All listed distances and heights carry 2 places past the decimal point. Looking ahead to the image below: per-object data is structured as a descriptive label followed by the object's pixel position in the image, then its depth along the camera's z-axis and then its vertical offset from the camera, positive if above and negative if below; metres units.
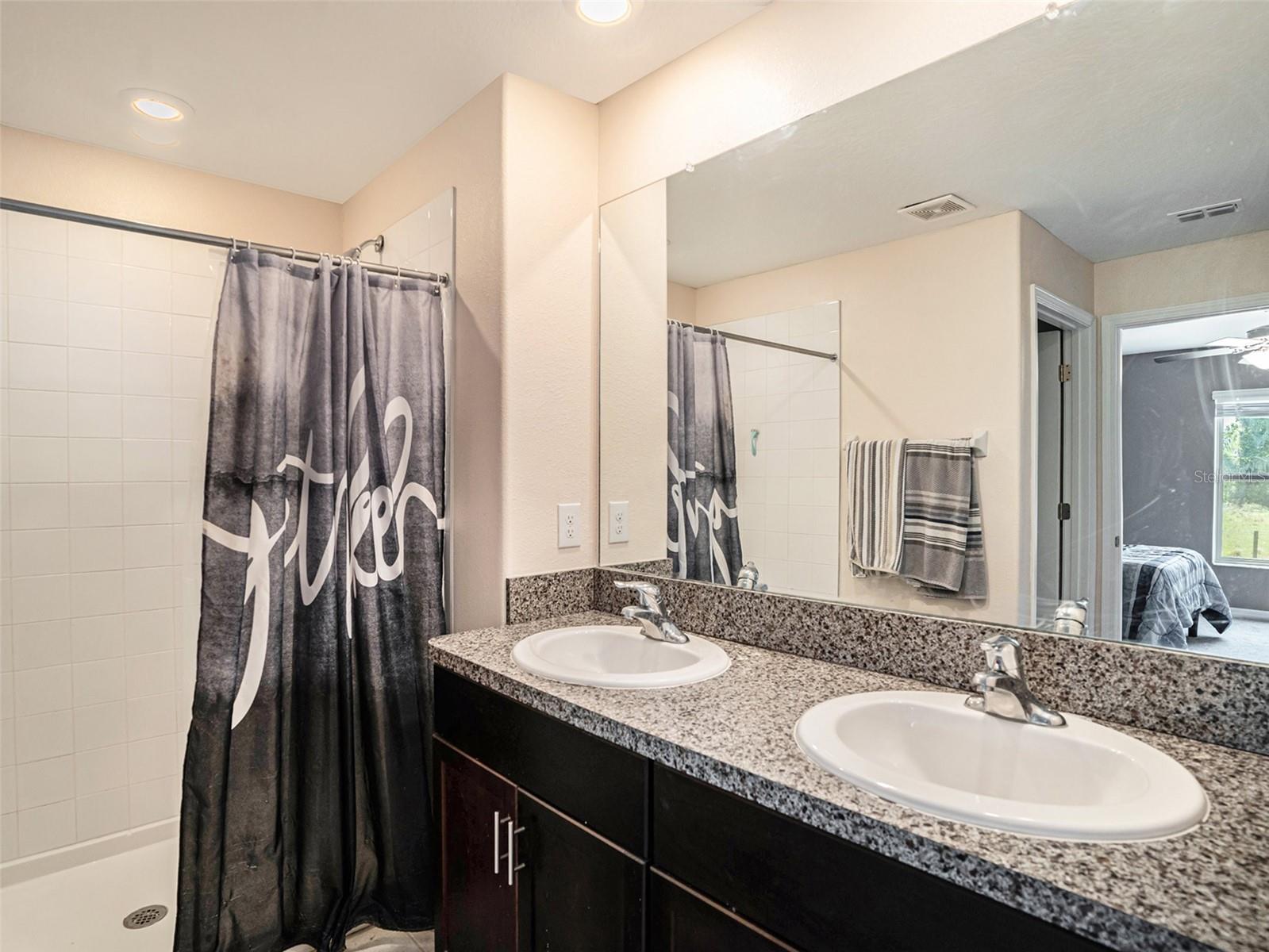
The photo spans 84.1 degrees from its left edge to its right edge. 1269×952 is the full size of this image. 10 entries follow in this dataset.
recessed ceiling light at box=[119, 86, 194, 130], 1.95 +1.06
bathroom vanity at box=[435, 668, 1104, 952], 0.82 -0.58
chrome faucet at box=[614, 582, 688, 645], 1.65 -0.34
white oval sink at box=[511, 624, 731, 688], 1.40 -0.41
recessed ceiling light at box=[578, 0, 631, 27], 1.60 +1.07
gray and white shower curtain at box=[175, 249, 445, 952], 1.64 -0.34
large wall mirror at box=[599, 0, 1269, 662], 1.07 +0.25
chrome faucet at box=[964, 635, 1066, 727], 1.10 -0.34
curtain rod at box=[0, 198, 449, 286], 1.45 +0.56
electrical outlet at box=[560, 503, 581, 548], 1.98 -0.15
